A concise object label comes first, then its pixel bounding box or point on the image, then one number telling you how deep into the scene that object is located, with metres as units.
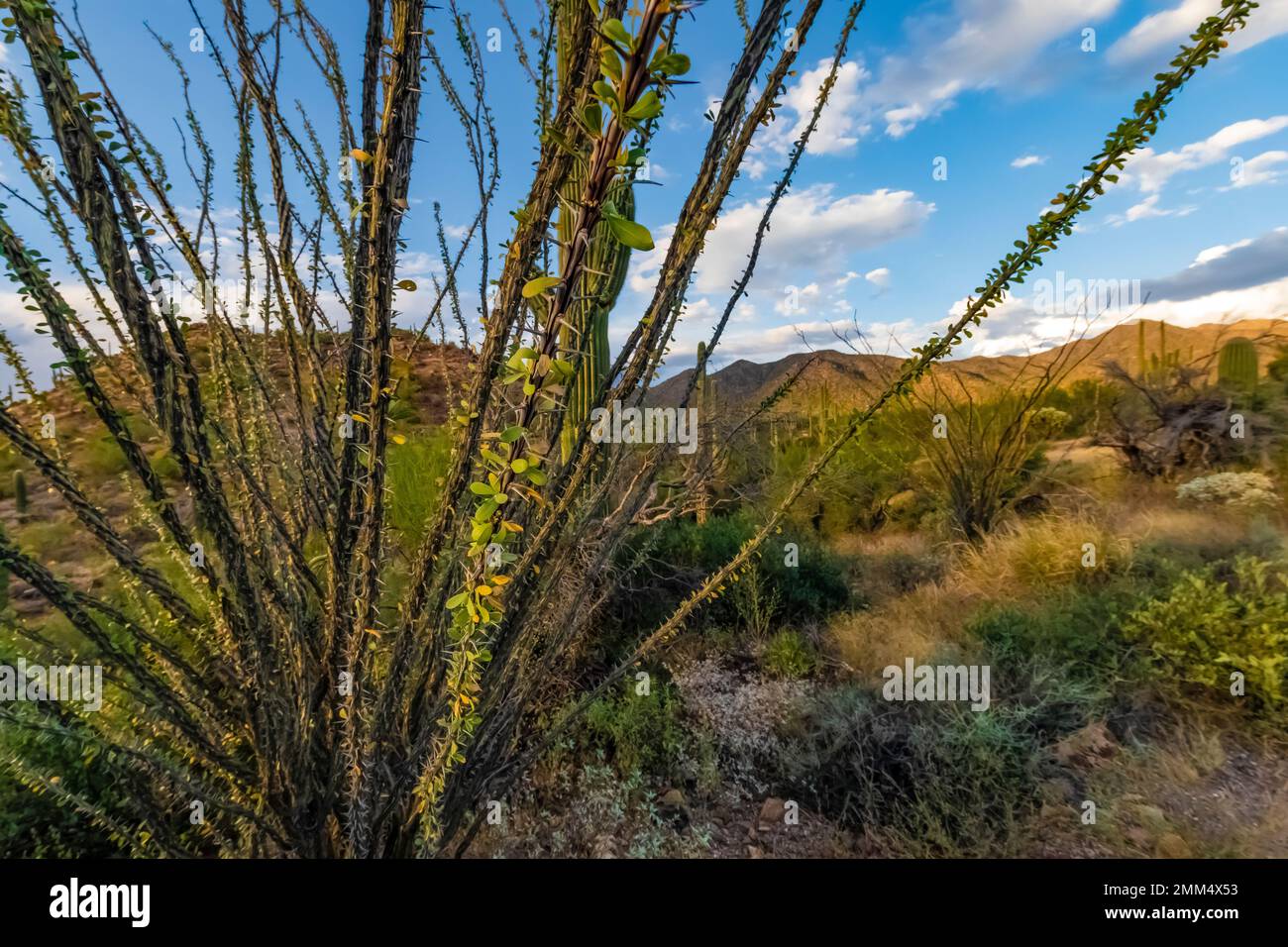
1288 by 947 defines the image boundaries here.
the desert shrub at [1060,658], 2.64
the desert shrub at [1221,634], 2.58
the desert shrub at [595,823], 2.20
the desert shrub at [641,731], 2.60
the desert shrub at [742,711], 2.62
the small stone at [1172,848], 1.96
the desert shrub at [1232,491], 4.30
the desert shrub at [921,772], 2.14
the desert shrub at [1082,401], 6.36
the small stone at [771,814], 2.32
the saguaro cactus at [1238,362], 6.13
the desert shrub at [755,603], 3.52
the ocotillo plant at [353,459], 0.77
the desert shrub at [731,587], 3.53
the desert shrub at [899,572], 4.21
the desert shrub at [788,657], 3.18
